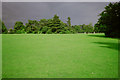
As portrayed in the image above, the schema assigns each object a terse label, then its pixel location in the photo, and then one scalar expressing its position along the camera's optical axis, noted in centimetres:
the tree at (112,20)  2122
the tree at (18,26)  6147
